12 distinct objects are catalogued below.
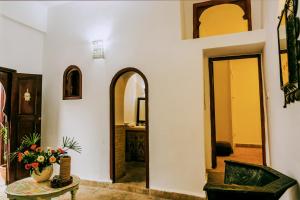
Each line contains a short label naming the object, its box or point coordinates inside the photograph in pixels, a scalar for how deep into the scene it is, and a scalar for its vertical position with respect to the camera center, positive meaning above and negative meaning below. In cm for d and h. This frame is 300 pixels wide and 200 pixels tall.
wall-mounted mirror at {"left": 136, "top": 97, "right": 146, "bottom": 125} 580 +1
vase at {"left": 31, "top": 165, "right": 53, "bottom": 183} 253 -73
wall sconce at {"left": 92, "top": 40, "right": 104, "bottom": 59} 383 +115
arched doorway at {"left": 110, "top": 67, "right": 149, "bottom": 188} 370 -6
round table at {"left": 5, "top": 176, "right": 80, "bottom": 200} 225 -84
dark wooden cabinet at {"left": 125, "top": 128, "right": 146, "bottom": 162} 521 -80
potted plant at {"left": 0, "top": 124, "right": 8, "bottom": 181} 383 -57
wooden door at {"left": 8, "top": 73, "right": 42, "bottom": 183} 379 +6
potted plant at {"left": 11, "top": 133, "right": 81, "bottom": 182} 248 -55
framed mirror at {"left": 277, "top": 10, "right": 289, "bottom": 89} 167 +49
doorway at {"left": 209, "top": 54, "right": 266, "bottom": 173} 408 +3
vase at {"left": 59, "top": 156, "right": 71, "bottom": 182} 256 -67
